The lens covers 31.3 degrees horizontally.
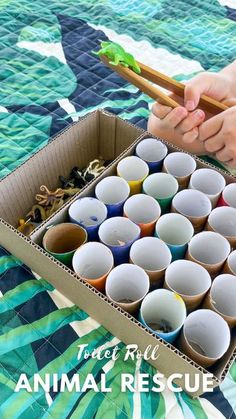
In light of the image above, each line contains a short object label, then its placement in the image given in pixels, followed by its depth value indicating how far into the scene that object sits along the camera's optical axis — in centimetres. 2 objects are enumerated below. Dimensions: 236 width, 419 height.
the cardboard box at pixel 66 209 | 45
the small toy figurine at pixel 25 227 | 64
